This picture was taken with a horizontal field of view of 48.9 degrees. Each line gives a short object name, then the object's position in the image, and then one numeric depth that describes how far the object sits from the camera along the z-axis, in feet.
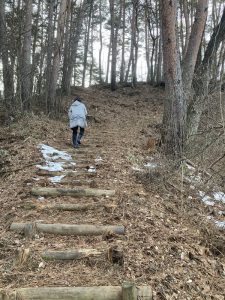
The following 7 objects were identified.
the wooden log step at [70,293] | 8.45
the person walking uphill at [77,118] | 23.58
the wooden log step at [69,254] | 10.17
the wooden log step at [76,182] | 15.57
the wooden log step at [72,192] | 14.52
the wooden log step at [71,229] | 11.65
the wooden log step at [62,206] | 13.29
